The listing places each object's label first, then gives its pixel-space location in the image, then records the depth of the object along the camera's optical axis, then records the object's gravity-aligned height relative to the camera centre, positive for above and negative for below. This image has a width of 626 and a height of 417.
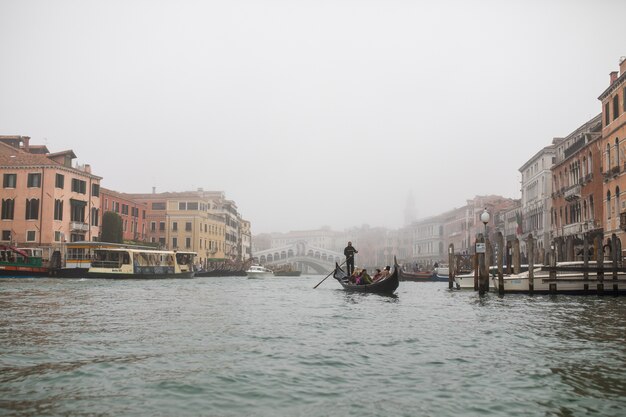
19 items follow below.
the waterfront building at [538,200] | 47.69 +5.51
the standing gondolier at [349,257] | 26.98 +0.38
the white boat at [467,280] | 26.50 -0.69
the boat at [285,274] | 73.81 -1.07
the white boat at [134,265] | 40.78 +0.02
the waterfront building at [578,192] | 32.62 +4.39
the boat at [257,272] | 60.81 -0.71
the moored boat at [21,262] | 36.59 +0.21
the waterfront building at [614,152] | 27.42 +5.42
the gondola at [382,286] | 22.36 -0.82
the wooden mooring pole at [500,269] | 20.64 -0.15
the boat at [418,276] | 46.97 -0.85
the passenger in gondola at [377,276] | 24.20 -0.43
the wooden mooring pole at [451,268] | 29.23 -0.16
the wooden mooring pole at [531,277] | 20.93 -0.41
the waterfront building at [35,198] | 44.09 +4.96
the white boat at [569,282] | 20.28 -0.60
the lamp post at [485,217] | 22.58 +1.82
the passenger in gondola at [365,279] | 24.12 -0.55
